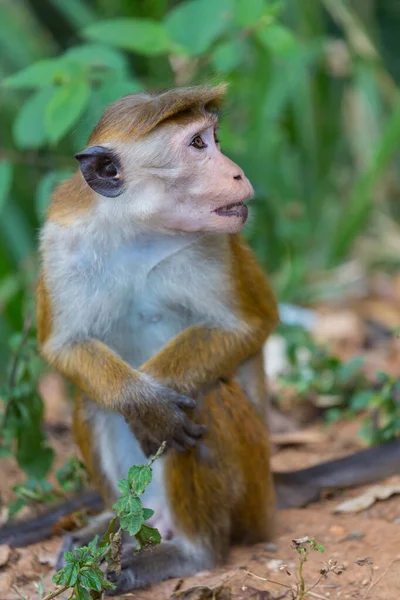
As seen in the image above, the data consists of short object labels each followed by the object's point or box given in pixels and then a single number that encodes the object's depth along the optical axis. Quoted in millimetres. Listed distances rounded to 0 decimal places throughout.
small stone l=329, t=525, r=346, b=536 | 7891
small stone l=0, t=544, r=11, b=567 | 7617
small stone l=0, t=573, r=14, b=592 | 7160
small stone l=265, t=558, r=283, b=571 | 7342
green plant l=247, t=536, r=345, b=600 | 6137
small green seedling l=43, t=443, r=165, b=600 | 6129
